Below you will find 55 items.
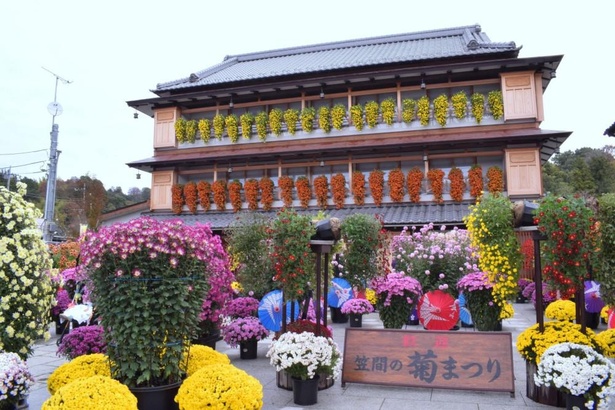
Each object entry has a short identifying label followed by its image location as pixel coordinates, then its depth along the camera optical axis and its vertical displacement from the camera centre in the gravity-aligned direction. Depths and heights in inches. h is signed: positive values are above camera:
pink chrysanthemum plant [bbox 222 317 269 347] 352.5 -54.2
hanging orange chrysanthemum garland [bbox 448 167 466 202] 722.8 +119.3
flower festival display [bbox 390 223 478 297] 430.6 +0.9
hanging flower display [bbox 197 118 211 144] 866.1 +242.9
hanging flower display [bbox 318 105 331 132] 799.1 +241.9
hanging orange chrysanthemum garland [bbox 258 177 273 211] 826.2 +118.1
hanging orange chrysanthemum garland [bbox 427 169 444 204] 731.4 +123.4
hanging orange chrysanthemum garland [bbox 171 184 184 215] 871.1 +114.2
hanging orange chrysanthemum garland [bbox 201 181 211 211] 860.0 +121.4
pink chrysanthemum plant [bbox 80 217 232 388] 199.2 -14.3
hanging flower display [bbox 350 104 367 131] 781.3 +240.9
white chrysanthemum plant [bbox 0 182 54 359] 218.2 -9.0
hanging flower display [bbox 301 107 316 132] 808.3 +244.4
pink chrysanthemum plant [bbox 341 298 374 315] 470.6 -46.5
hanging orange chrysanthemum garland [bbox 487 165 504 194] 705.0 +122.8
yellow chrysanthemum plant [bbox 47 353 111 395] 221.0 -53.5
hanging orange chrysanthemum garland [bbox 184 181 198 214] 864.9 +117.3
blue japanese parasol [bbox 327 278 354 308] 527.8 -36.6
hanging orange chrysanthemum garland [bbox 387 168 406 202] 754.2 +123.7
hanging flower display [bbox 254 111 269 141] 833.5 +241.7
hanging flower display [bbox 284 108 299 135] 819.4 +246.8
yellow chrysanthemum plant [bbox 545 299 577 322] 410.9 -43.3
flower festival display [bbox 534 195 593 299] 225.8 +10.6
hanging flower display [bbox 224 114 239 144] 850.8 +241.0
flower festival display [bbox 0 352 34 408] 201.6 -52.9
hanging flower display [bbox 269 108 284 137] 826.2 +245.7
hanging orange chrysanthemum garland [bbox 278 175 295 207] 815.1 +125.6
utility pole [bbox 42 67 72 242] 810.1 +137.5
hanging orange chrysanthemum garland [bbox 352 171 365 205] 774.5 +120.0
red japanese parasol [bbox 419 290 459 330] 409.4 -43.4
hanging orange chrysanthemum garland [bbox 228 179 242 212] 841.5 +117.0
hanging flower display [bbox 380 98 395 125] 767.1 +246.6
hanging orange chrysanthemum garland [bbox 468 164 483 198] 714.2 +124.0
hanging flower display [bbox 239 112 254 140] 842.8 +244.4
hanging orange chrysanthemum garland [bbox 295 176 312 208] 802.8 +117.6
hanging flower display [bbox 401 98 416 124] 756.0 +244.2
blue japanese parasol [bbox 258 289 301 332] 398.0 -43.2
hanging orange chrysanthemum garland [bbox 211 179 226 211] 851.4 +121.2
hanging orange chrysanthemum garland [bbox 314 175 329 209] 791.7 +119.2
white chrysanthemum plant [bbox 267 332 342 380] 243.3 -50.1
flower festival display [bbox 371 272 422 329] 381.7 -30.0
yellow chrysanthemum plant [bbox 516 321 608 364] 232.8 -38.5
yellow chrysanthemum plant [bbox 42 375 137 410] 165.6 -50.0
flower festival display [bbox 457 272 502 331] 397.7 -34.2
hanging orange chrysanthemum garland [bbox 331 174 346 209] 781.9 +119.3
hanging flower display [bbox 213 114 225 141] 860.8 +247.5
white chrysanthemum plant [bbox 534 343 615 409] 197.9 -48.3
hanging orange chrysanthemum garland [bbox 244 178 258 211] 831.1 +118.7
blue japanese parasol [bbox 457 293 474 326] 468.4 -50.8
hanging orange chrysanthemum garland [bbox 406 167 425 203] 743.7 +123.9
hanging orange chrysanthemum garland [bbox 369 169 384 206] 764.0 +123.4
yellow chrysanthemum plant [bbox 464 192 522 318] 271.9 +12.4
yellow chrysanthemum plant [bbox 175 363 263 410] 184.1 -52.7
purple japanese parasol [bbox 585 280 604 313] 441.2 -35.0
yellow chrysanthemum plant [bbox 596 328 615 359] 265.6 -45.3
